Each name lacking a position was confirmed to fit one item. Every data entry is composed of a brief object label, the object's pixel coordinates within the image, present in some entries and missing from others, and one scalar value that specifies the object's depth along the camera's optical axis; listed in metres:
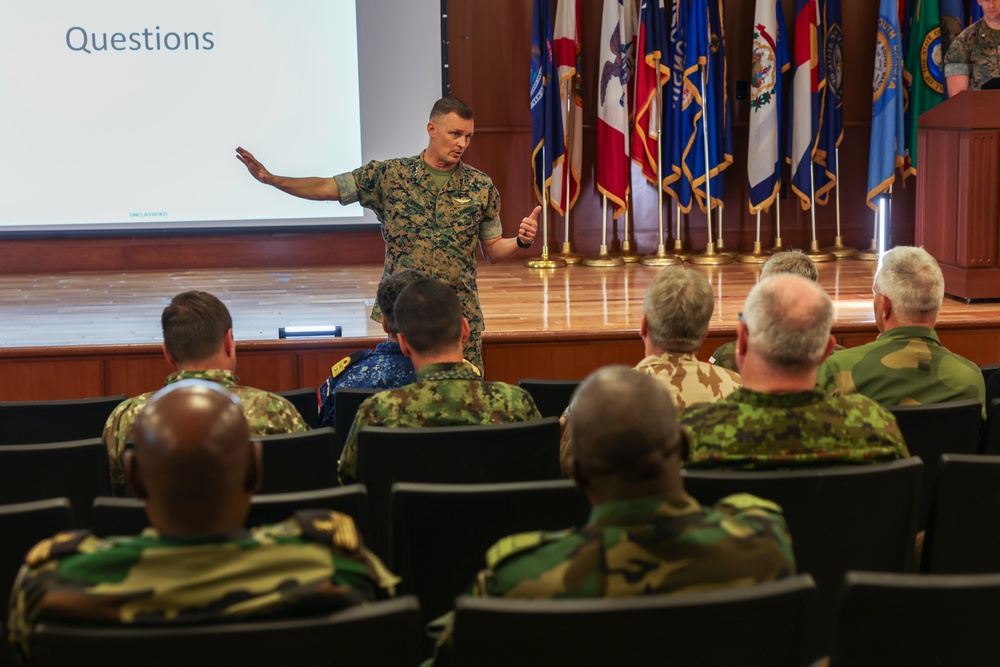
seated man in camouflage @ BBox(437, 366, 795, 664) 3.18
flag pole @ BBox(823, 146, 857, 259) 15.96
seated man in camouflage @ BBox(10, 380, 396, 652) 2.97
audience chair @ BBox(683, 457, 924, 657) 4.10
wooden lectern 10.34
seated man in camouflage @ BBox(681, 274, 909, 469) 4.39
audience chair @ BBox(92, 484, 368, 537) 4.05
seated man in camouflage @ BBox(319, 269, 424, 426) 6.96
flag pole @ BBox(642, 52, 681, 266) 15.68
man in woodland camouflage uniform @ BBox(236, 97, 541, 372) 9.39
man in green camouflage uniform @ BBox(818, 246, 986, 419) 6.08
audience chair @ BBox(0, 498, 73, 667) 3.94
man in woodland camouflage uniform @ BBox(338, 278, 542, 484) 5.50
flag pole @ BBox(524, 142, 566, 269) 15.50
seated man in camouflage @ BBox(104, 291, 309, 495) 5.60
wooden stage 10.03
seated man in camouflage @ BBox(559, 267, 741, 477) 5.58
